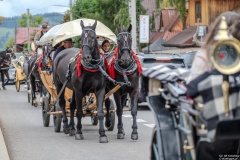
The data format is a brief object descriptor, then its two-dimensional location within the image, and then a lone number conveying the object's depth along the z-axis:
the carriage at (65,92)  18.09
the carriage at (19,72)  38.29
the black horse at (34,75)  26.43
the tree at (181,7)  57.56
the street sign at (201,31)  51.00
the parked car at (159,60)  23.08
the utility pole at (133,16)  41.84
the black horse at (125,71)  16.30
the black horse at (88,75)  15.80
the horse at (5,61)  42.61
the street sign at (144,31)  48.69
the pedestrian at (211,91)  6.45
